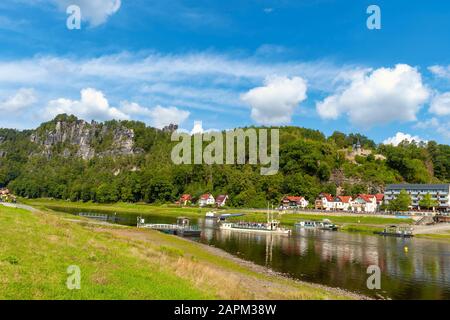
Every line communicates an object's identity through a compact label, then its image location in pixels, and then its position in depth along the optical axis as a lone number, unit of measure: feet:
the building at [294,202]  565.37
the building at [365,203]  555.28
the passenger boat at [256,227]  322.75
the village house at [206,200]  625.74
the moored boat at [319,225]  366.84
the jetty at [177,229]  295.89
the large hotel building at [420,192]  554.46
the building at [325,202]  575.25
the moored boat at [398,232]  314.96
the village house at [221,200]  614.67
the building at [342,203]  569.23
